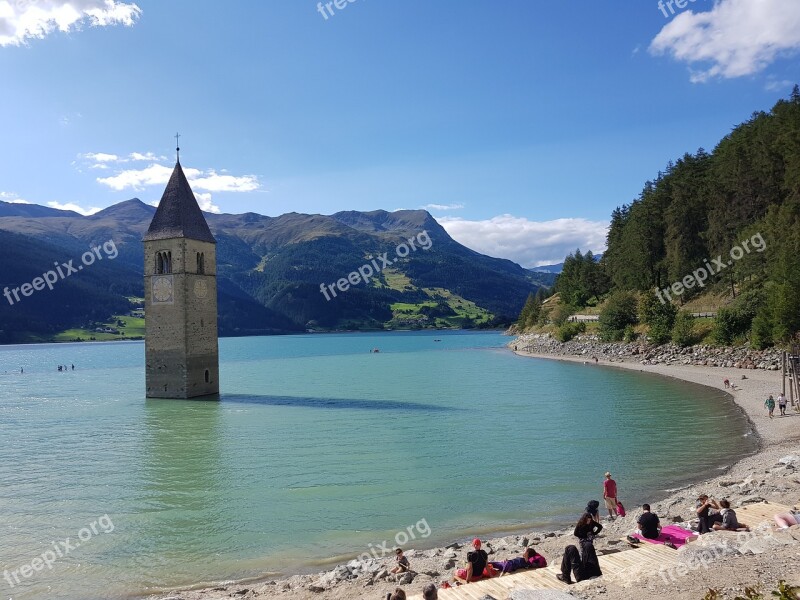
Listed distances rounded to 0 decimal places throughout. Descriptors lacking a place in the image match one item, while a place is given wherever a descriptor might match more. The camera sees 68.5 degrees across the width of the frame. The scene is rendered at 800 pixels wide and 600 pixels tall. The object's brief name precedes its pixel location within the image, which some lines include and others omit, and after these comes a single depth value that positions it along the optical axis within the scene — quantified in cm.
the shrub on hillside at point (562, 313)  11619
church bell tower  5216
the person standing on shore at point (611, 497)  1936
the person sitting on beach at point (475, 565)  1345
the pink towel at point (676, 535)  1479
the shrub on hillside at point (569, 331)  10350
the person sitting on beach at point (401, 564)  1484
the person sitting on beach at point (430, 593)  1118
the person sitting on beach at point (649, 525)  1502
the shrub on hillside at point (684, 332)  7089
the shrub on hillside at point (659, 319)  7656
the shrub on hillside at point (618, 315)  8744
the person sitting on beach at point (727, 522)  1497
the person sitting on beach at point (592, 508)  1644
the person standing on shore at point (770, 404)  3481
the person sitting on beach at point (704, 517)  1530
